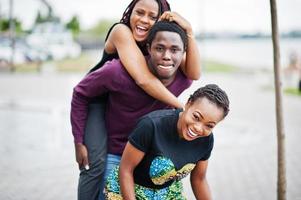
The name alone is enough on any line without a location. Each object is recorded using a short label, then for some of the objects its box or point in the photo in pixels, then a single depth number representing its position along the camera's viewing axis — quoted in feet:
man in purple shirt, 8.80
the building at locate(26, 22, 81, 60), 105.09
